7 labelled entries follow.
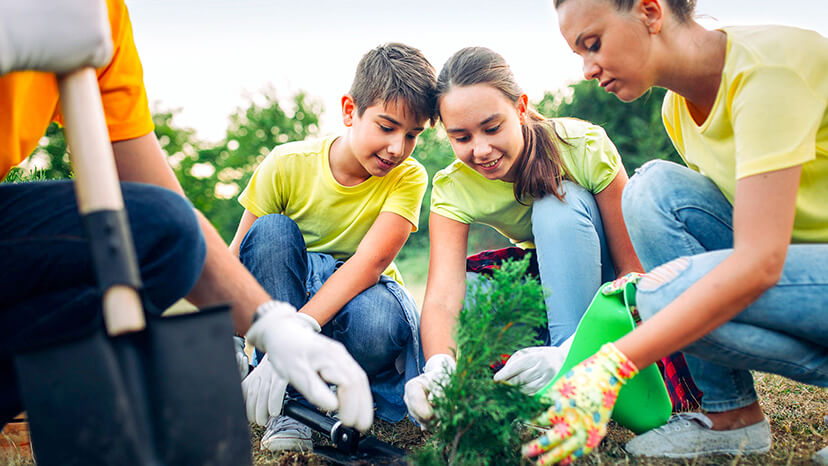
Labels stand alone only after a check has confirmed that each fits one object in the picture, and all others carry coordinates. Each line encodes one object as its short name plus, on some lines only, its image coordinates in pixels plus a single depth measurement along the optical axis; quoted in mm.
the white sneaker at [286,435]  1884
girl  2162
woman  1391
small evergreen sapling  1391
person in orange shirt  1112
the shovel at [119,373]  997
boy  2203
